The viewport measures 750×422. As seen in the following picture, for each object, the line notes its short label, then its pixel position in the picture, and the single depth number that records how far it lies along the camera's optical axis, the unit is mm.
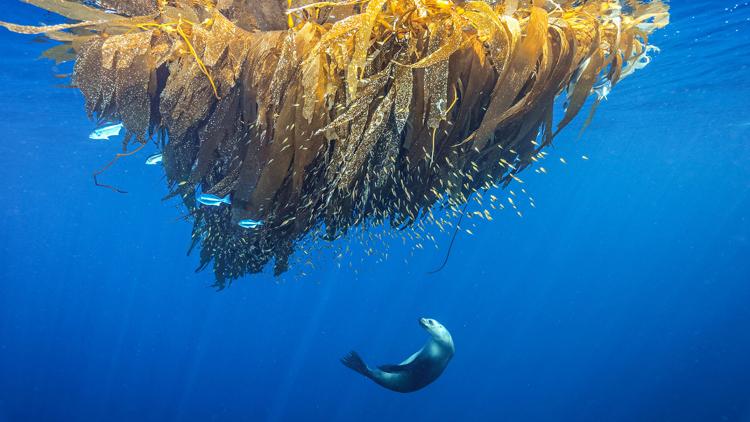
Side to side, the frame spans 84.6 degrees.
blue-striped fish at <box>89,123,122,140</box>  4051
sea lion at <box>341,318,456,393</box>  6676
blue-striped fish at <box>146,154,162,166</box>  4271
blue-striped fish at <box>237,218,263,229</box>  3081
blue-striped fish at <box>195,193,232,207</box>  3176
